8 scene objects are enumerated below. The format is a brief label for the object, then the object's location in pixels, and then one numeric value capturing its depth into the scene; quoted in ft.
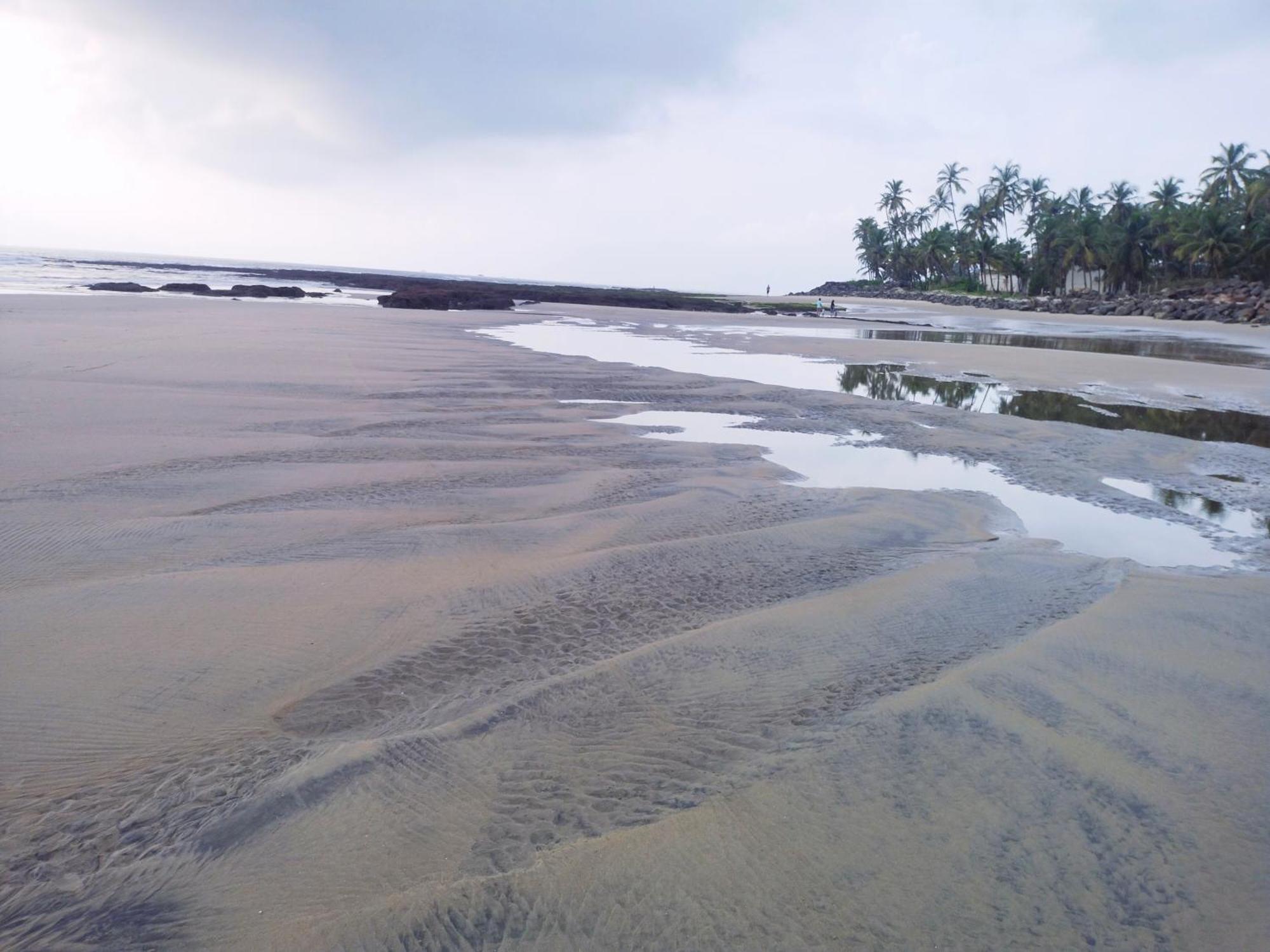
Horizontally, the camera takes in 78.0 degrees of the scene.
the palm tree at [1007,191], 282.77
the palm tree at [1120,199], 233.76
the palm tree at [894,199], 370.73
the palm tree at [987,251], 269.85
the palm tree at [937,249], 305.94
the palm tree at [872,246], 374.02
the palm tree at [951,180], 334.44
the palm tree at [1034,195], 279.90
